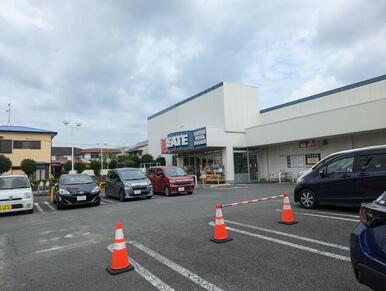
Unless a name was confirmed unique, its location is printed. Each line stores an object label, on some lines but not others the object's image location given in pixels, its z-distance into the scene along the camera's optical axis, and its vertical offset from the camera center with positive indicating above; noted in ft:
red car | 49.83 -1.75
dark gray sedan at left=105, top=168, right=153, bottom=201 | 44.42 -1.91
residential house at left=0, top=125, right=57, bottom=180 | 112.98 +12.31
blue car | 8.51 -2.60
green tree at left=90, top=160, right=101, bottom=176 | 113.80 +2.64
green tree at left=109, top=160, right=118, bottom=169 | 130.21 +4.09
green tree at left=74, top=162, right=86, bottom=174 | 110.75 +2.85
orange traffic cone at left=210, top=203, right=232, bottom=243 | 18.44 -3.95
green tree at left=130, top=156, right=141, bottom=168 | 114.93 +4.14
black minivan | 24.35 -1.31
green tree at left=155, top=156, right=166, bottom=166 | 107.96 +4.00
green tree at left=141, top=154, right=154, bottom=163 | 112.57 +5.14
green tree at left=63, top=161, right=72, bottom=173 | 111.67 +3.26
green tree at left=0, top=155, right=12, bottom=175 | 90.43 +4.08
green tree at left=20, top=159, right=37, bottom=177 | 95.66 +3.10
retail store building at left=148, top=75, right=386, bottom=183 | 58.16 +8.76
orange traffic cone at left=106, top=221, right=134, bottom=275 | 14.02 -4.19
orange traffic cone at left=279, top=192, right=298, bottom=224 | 22.56 -3.75
